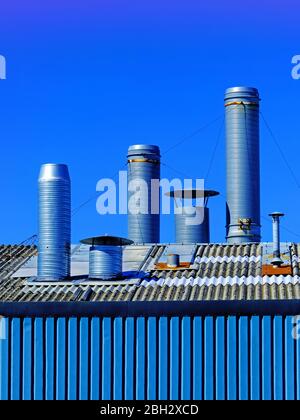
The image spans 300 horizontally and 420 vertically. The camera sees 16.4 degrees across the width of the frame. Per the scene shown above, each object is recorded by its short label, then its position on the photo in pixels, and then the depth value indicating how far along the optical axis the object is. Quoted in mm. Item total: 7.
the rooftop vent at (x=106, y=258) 25266
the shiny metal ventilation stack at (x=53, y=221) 25766
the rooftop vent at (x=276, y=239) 25509
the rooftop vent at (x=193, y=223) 32000
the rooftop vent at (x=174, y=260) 26047
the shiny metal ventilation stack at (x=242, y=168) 32125
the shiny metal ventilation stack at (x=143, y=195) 34062
